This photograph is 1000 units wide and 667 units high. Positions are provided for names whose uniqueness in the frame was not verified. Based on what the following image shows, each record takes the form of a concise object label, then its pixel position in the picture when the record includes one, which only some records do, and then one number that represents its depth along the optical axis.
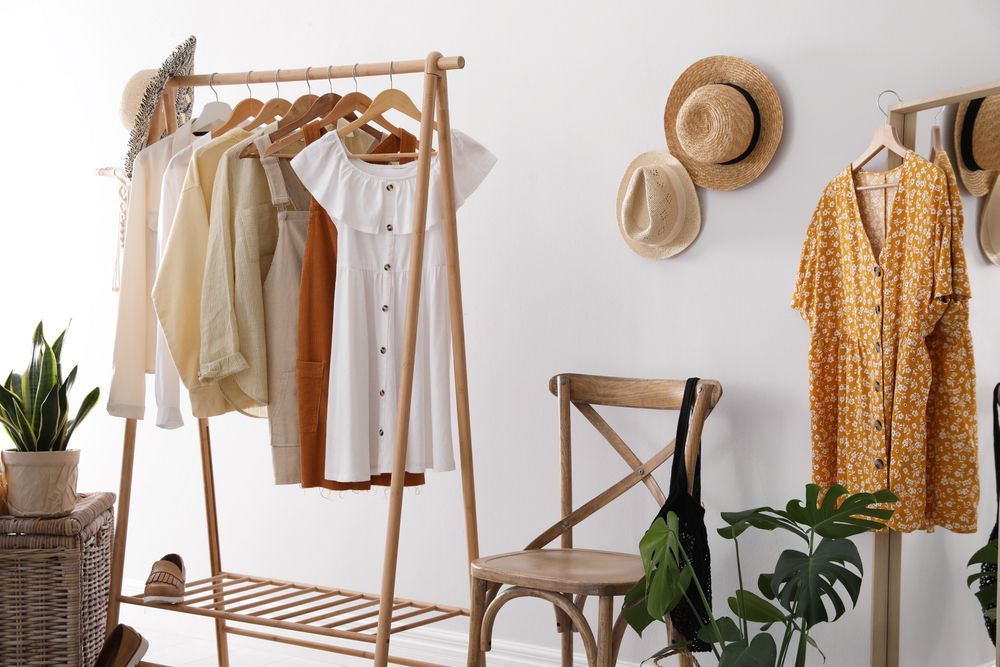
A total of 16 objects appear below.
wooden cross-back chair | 1.99
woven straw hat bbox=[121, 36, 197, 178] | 2.45
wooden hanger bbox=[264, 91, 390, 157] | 2.30
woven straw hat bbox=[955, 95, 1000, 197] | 2.02
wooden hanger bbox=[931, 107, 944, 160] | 2.13
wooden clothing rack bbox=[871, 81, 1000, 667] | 2.20
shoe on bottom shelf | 2.38
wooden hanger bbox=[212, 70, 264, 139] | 2.52
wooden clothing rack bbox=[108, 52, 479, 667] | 2.09
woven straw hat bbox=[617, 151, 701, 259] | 2.46
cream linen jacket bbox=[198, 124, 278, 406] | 2.25
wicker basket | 2.36
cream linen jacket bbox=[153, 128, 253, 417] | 2.29
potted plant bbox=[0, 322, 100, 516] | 2.37
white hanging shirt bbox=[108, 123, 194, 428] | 2.39
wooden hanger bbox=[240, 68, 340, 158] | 2.33
